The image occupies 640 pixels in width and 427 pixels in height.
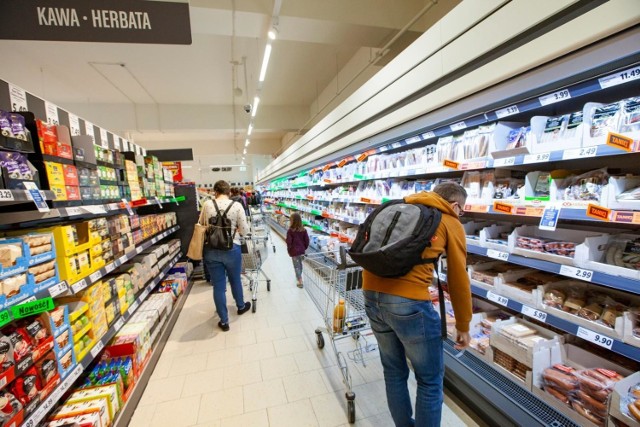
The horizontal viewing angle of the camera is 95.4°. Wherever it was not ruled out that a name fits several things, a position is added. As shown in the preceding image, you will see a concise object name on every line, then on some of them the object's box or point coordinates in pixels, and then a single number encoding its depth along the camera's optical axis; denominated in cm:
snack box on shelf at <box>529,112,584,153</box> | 156
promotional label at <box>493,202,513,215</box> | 186
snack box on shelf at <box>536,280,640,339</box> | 148
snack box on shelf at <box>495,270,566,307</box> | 185
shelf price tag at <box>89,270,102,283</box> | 197
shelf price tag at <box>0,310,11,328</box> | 123
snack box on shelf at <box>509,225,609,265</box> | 154
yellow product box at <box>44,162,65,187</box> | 164
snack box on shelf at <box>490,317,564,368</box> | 175
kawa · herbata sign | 220
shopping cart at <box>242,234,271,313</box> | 434
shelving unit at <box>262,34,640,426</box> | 139
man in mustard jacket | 148
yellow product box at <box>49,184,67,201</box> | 166
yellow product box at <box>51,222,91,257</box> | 172
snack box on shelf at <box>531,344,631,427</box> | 160
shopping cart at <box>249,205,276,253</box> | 746
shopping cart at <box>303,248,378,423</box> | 218
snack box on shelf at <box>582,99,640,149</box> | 139
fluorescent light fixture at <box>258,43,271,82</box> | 429
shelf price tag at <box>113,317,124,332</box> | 235
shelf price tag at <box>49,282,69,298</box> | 157
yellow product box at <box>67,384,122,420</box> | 189
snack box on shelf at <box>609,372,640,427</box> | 127
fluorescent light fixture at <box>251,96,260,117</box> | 678
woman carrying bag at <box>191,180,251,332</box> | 351
